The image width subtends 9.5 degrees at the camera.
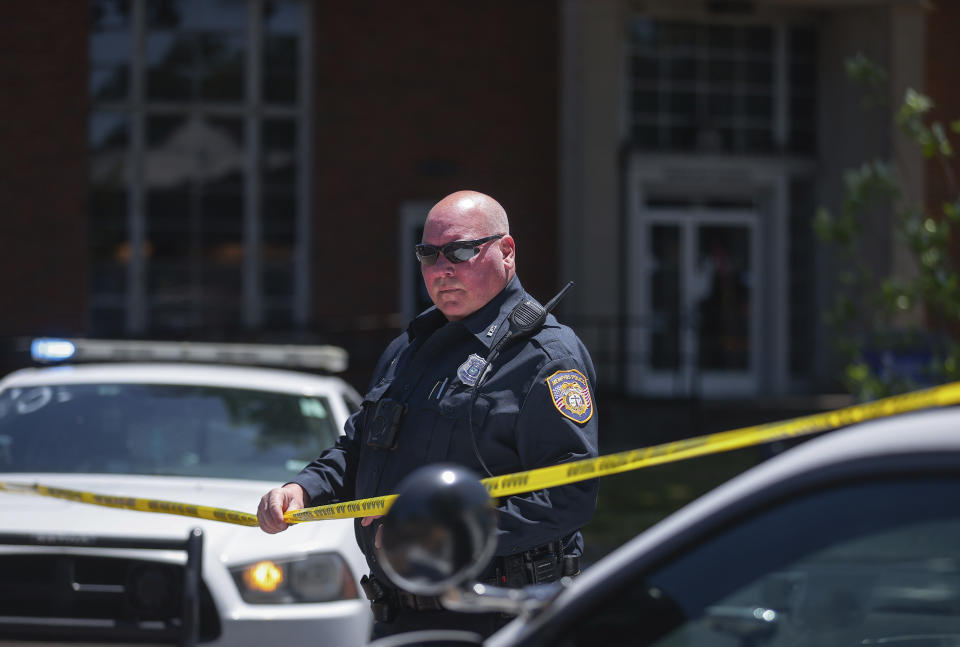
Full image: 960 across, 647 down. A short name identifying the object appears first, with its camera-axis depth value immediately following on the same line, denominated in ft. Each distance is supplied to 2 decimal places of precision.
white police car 42.21
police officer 39.04
